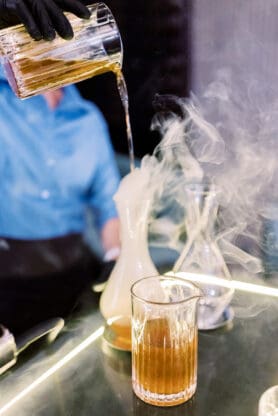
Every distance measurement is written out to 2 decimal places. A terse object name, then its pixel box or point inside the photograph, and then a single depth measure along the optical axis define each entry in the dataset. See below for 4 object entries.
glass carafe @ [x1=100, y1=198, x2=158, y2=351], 1.14
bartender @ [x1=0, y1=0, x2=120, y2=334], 1.62
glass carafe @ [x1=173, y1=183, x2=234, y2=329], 1.21
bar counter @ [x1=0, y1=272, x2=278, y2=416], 0.95
